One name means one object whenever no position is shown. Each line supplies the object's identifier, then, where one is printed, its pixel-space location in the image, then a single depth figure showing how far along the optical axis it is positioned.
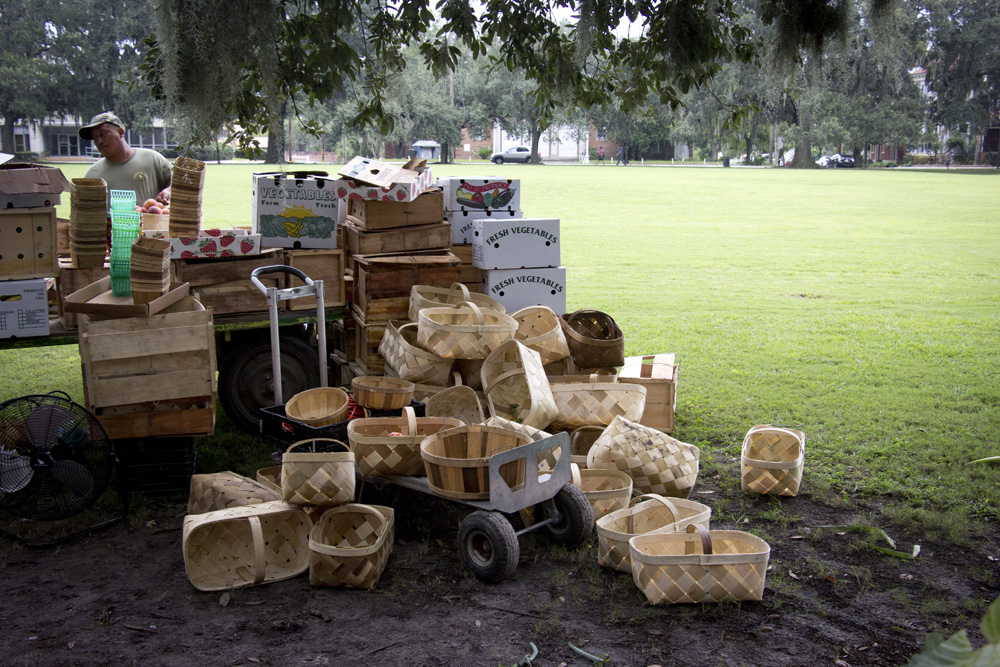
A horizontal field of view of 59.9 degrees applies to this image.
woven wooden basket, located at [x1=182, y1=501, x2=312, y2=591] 4.13
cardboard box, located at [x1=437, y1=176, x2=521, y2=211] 7.50
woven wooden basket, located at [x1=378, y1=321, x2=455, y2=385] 5.85
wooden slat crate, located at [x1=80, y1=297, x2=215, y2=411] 4.89
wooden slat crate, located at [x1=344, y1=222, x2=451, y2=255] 6.80
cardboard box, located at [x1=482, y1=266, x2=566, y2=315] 7.08
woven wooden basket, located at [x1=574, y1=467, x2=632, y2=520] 4.68
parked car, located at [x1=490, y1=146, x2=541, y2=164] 71.81
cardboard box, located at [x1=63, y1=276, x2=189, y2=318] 5.02
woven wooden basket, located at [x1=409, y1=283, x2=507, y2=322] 6.39
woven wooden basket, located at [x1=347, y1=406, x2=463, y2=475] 4.55
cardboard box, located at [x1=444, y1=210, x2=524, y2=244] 7.45
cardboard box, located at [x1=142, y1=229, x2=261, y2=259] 5.97
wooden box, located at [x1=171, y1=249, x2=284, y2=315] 6.05
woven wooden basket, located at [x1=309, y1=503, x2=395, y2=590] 4.08
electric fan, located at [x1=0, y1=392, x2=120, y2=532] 4.62
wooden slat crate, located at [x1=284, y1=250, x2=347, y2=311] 6.49
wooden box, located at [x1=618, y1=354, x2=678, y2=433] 6.35
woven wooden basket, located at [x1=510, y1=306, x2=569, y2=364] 6.65
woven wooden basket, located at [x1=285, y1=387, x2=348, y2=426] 5.14
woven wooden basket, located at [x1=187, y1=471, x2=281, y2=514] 4.60
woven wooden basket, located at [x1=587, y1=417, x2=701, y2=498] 4.90
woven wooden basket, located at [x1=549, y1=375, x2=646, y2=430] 5.61
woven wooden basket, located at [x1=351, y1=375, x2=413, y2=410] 5.17
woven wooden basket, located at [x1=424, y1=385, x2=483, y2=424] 5.65
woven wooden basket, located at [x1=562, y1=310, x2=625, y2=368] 6.43
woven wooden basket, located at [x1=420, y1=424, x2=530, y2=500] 4.22
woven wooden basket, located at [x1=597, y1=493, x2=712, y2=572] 4.22
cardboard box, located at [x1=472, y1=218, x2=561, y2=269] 6.98
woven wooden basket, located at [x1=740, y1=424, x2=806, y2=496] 5.26
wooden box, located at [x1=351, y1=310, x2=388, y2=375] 6.47
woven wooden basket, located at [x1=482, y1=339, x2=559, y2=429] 5.31
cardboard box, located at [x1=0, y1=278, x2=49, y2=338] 5.27
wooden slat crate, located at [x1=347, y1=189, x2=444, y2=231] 6.80
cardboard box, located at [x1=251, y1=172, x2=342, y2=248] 6.68
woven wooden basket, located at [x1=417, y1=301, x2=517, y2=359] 5.82
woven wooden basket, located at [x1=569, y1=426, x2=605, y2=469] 5.57
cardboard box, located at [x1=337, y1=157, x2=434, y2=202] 6.66
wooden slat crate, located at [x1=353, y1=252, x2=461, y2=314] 6.53
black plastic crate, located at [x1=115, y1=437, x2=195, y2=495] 5.12
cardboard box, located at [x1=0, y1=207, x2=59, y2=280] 5.29
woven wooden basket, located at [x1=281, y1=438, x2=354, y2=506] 4.18
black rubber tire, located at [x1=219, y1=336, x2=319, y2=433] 6.30
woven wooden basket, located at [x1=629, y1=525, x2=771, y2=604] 3.88
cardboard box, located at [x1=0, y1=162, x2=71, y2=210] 5.29
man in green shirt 7.30
